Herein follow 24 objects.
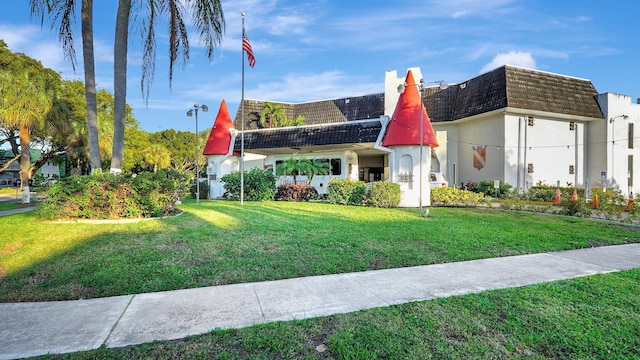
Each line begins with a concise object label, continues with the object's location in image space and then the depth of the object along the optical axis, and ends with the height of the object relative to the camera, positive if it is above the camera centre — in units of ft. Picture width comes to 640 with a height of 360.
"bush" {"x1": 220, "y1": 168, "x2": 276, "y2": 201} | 57.21 -1.64
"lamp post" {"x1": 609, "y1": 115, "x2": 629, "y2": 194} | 79.00 +10.20
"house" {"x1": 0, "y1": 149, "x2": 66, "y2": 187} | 163.22 +0.74
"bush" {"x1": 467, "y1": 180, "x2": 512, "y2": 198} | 68.13 -2.75
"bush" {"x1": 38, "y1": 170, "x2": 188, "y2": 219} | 27.50 -1.95
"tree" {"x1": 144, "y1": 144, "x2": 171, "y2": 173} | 127.91 +7.96
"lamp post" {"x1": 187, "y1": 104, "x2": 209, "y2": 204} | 61.21 +13.21
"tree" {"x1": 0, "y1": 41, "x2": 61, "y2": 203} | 56.59 +14.23
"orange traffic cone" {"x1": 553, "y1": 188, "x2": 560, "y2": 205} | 50.63 -3.67
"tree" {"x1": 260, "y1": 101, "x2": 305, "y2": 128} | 95.76 +17.77
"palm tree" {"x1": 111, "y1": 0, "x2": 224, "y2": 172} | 31.58 +14.54
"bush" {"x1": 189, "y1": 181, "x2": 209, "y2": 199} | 72.90 -3.52
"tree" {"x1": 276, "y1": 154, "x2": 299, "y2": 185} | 64.18 +1.89
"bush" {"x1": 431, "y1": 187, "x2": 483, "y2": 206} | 49.62 -3.32
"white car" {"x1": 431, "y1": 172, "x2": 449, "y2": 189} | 62.85 -0.75
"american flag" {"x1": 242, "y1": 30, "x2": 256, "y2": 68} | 48.26 +19.34
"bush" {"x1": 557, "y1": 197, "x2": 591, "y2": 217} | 39.10 -3.90
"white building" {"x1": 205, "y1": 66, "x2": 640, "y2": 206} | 71.56 +9.68
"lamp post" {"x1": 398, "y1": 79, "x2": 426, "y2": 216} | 44.74 +10.05
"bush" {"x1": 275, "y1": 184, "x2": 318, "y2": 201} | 59.76 -3.21
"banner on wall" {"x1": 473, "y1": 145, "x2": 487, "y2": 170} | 79.36 +5.04
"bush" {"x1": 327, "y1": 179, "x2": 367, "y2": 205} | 49.80 -2.53
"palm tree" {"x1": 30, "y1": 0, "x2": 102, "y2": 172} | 31.40 +11.10
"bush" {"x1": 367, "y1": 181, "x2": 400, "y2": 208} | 47.65 -2.82
